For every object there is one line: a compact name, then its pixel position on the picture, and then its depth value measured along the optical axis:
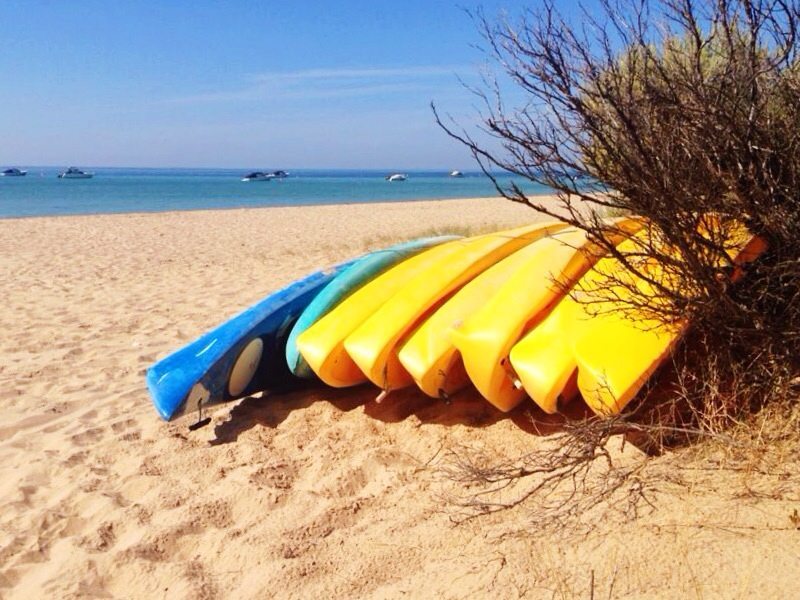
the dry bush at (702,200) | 2.26
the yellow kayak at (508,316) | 2.90
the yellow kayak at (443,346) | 3.06
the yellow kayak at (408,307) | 3.21
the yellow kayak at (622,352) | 2.50
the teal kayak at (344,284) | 3.56
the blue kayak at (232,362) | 3.49
